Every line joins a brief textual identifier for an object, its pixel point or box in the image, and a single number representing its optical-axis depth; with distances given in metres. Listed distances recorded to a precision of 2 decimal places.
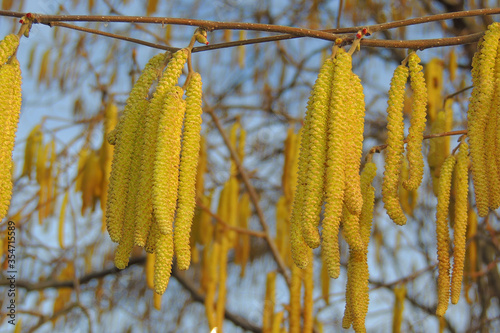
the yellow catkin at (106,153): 0.46
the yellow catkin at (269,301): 0.49
